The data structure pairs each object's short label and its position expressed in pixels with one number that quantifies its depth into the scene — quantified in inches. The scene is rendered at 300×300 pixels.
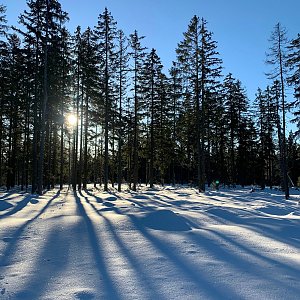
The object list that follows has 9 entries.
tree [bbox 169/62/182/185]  1443.2
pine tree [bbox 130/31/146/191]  1159.9
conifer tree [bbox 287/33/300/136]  929.5
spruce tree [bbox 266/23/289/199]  910.4
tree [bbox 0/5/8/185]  765.3
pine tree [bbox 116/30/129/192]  1117.5
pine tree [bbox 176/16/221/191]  1045.8
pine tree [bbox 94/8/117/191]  1058.7
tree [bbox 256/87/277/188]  1578.5
